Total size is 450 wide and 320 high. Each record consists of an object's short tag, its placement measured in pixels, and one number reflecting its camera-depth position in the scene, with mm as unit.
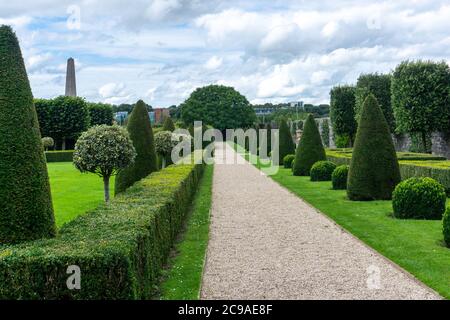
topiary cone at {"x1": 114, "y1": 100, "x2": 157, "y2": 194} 16289
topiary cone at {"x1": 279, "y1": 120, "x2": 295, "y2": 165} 32719
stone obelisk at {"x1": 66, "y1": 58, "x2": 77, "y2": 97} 60156
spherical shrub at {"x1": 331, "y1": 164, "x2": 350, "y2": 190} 18969
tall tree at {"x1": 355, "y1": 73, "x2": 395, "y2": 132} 37781
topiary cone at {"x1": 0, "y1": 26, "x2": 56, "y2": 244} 6469
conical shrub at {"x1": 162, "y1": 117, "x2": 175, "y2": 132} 33250
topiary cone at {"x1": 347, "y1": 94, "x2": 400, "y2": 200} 15508
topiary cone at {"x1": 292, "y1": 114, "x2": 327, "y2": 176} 24203
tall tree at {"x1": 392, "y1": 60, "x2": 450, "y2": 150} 30938
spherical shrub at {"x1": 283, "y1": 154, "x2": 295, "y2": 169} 30353
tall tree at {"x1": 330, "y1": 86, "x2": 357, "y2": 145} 42531
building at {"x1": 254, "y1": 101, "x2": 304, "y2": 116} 138412
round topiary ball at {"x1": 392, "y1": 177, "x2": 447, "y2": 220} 12594
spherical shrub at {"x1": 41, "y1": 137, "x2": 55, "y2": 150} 46281
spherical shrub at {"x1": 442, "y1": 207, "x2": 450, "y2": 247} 9578
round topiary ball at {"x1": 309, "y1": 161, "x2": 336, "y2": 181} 22344
